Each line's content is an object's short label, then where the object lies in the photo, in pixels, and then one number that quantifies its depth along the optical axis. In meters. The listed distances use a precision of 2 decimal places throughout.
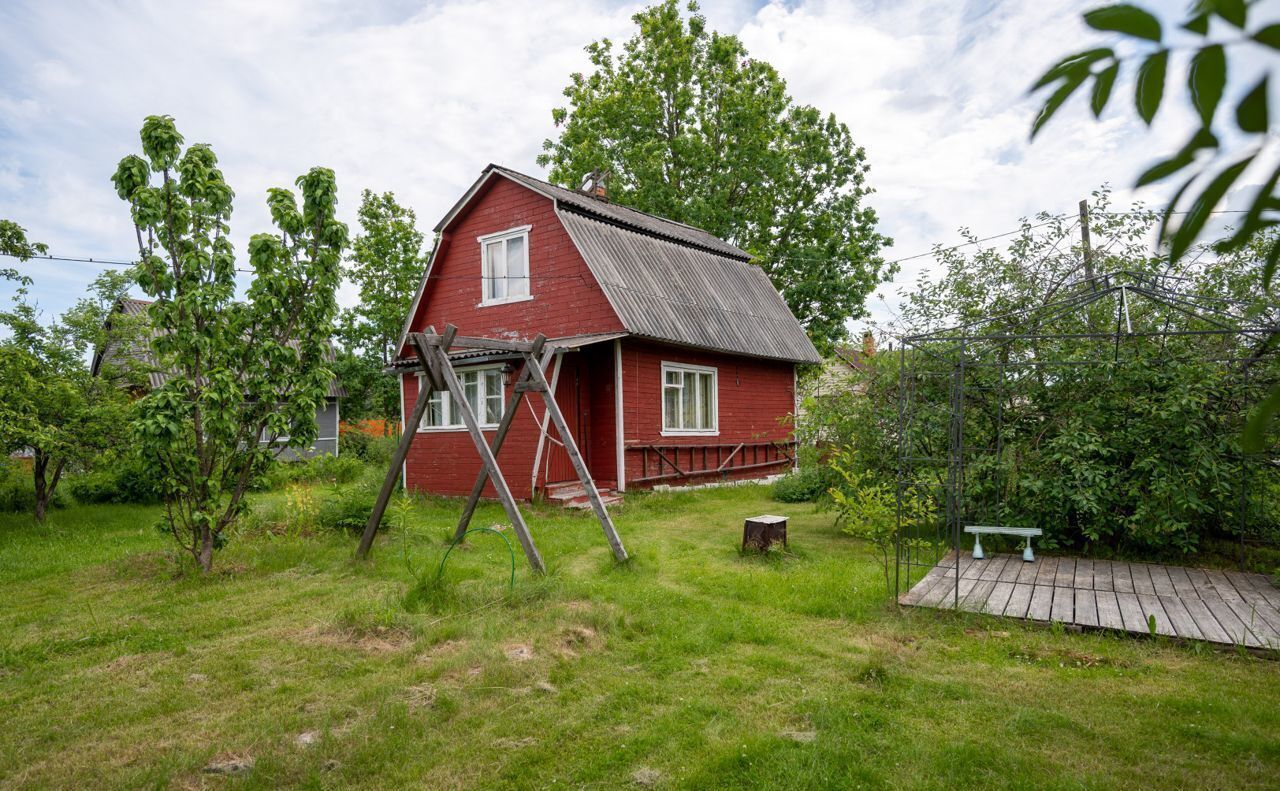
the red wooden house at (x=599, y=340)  13.65
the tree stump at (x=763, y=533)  8.55
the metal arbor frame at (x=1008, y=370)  7.38
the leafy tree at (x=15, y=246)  10.73
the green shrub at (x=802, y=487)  12.77
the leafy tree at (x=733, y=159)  23.62
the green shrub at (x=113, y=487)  14.08
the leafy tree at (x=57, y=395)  10.41
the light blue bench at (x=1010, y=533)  7.52
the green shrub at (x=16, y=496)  12.89
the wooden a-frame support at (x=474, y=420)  7.66
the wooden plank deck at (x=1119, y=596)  5.42
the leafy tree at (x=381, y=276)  26.61
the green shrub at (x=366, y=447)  21.34
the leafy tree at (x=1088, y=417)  7.37
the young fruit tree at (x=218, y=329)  7.40
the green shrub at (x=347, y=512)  10.02
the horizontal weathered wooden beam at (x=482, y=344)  8.12
